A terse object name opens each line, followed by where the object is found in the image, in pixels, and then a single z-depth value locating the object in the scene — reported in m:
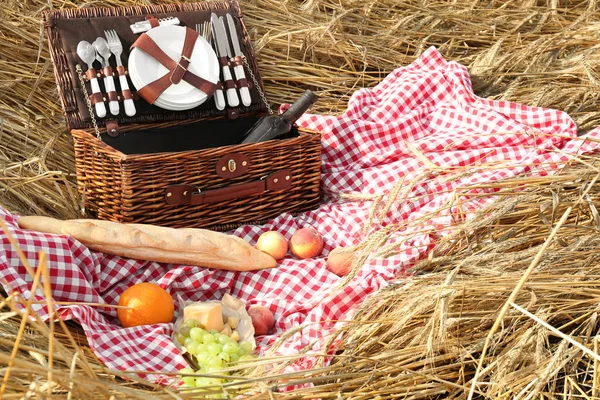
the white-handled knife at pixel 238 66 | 3.25
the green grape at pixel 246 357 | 2.01
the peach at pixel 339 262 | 2.53
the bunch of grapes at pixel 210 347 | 2.01
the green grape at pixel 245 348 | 2.09
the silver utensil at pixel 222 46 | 3.22
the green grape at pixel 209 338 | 2.10
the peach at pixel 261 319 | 2.32
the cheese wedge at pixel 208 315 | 2.21
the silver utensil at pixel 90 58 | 2.98
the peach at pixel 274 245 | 2.67
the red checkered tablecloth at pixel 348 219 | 2.19
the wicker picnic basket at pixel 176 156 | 2.69
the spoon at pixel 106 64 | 3.01
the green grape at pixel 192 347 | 2.12
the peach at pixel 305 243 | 2.68
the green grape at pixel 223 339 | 2.09
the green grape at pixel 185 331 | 2.19
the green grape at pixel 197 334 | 2.14
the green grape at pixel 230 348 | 2.03
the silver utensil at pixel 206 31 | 3.27
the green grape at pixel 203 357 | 2.04
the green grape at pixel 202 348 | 2.08
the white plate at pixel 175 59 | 3.05
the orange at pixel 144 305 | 2.28
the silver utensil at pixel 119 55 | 3.03
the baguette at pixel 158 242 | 2.46
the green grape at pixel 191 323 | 2.20
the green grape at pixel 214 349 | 2.04
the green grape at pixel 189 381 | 1.83
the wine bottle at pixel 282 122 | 2.96
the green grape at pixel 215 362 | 2.00
